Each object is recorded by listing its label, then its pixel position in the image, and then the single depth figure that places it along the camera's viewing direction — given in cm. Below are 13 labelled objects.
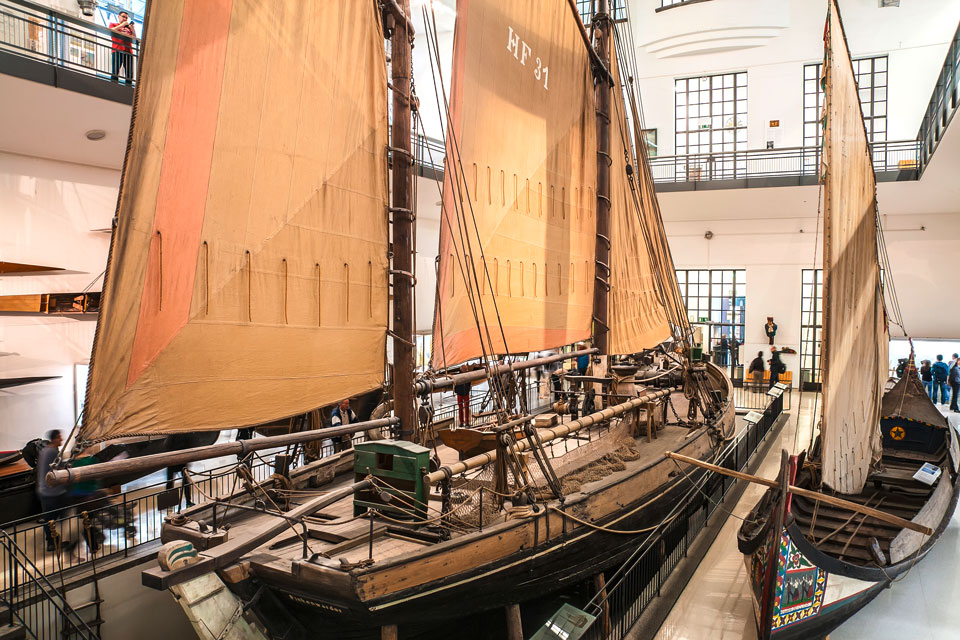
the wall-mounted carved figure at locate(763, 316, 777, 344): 1947
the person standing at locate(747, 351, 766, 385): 1814
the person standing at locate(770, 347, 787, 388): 1898
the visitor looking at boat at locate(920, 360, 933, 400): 1593
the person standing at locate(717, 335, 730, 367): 2011
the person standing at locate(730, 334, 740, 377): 1837
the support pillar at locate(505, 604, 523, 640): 519
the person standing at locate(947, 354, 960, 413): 1474
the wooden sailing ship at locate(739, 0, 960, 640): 528
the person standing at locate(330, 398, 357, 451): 836
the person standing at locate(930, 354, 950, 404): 1536
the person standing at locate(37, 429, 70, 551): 676
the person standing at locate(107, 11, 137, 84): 849
